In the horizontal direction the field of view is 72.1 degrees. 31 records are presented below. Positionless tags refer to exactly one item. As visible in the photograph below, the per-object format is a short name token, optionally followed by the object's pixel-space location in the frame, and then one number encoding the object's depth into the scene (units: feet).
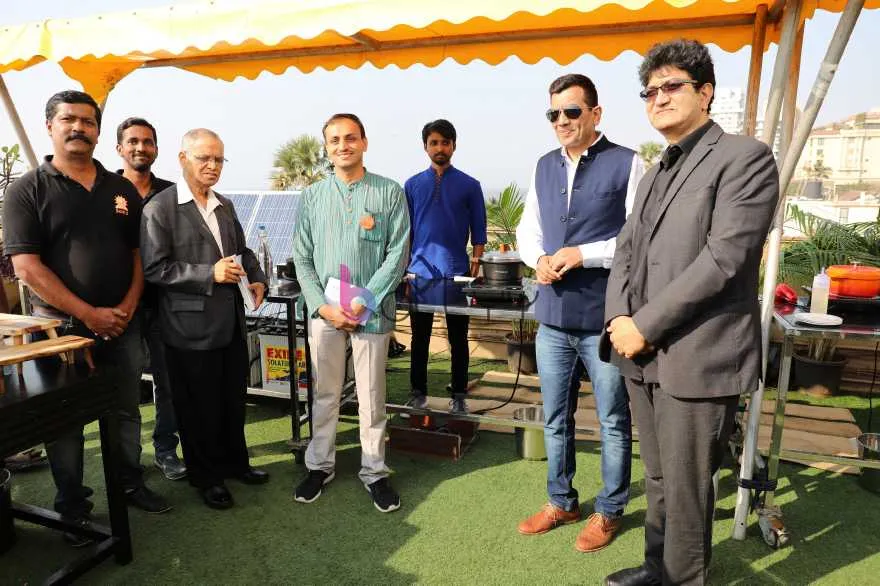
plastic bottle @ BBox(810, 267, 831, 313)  9.54
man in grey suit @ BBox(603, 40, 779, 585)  6.17
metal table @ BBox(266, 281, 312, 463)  12.09
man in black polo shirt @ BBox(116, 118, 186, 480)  11.71
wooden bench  7.21
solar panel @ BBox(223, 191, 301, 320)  17.03
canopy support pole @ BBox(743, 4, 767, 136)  11.43
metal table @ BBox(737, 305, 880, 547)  8.67
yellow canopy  9.76
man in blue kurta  14.37
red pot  9.78
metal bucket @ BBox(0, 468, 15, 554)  9.18
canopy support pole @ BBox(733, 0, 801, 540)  8.54
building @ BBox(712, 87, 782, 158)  485.97
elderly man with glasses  9.95
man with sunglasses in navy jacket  8.67
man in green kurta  10.20
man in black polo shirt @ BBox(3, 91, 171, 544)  8.91
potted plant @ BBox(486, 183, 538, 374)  22.71
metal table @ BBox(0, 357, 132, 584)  7.12
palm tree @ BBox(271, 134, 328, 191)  78.64
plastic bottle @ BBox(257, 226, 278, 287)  14.28
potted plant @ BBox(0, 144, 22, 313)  19.08
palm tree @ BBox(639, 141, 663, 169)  124.77
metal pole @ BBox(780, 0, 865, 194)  7.87
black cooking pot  11.00
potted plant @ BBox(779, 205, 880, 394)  16.03
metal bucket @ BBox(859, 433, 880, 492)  10.94
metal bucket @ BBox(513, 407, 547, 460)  12.30
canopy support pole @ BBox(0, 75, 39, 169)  12.76
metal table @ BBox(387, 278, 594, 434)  10.43
